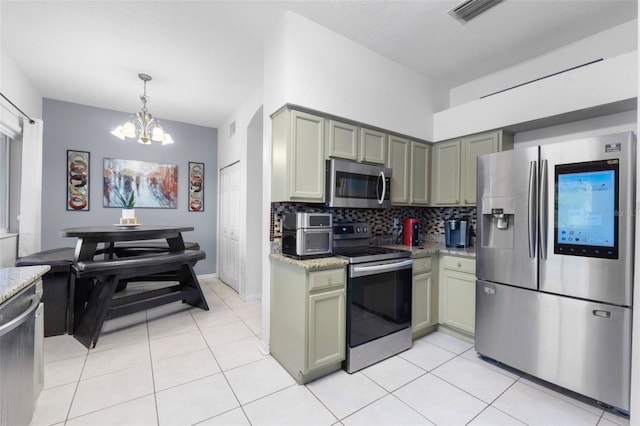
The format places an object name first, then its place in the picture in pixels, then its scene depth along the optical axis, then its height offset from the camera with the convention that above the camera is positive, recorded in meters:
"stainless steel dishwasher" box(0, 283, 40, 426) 1.19 -0.72
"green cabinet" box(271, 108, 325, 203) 2.21 +0.46
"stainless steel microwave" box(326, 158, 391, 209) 2.37 +0.26
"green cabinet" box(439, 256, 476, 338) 2.59 -0.78
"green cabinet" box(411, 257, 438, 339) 2.65 -0.85
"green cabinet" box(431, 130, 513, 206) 2.84 +0.57
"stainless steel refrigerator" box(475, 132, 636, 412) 1.69 -0.32
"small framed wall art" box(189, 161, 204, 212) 4.86 +0.42
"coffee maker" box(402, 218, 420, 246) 3.12 -0.20
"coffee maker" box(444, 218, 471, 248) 2.96 -0.20
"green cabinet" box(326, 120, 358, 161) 2.43 +0.66
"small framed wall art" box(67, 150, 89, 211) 4.00 +0.41
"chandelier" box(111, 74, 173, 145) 3.20 +0.94
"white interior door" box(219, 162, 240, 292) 4.23 -0.23
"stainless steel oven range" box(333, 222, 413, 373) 2.15 -0.74
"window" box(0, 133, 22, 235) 3.22 +0.29
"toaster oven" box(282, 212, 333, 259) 2.12 -0.18
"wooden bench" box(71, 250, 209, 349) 2.61 -0.92
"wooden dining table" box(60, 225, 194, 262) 2.61 -0.26
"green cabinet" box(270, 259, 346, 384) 1.98 -0.82
